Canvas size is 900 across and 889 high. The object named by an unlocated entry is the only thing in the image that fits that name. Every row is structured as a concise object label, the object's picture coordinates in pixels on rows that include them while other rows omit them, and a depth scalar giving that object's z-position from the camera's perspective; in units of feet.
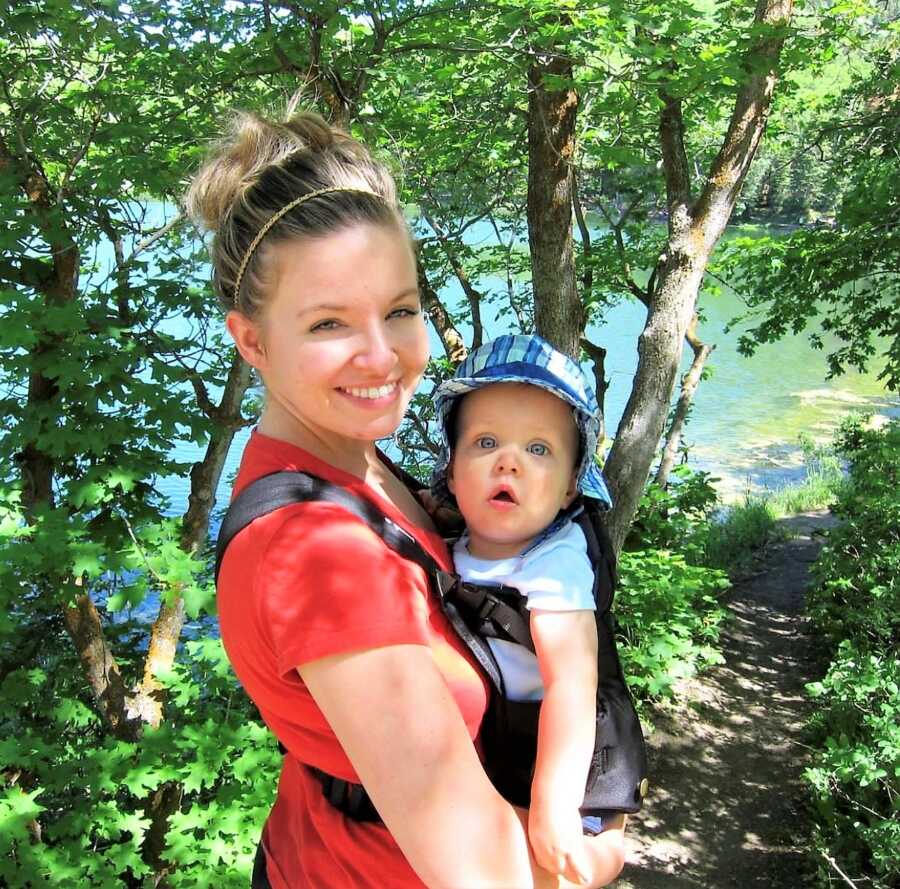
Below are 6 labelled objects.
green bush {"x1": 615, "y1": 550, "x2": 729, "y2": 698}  19.08
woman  3.14
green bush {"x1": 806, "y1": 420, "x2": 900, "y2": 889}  13.67
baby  4.26
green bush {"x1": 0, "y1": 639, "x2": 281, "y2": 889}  10.72
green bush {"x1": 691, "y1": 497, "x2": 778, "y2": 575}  33.06
